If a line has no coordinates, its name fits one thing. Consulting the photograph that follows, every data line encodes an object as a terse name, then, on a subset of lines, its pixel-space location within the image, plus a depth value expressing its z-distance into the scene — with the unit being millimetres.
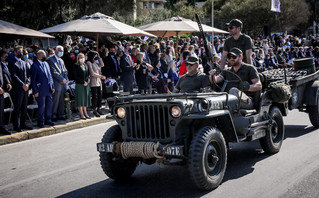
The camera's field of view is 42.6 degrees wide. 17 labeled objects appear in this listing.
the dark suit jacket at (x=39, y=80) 11180
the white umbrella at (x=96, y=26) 13688
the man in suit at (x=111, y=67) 14125
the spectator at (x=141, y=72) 15180
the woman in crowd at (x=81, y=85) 12227
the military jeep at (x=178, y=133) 5340
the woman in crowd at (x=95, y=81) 12641
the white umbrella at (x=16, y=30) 11688
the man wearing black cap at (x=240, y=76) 7252
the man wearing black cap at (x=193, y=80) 6906
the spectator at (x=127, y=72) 14406
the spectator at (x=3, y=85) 10188
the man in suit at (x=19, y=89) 10711
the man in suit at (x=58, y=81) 11896
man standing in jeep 8766
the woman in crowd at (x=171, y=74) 16734
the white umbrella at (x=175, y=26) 17797
